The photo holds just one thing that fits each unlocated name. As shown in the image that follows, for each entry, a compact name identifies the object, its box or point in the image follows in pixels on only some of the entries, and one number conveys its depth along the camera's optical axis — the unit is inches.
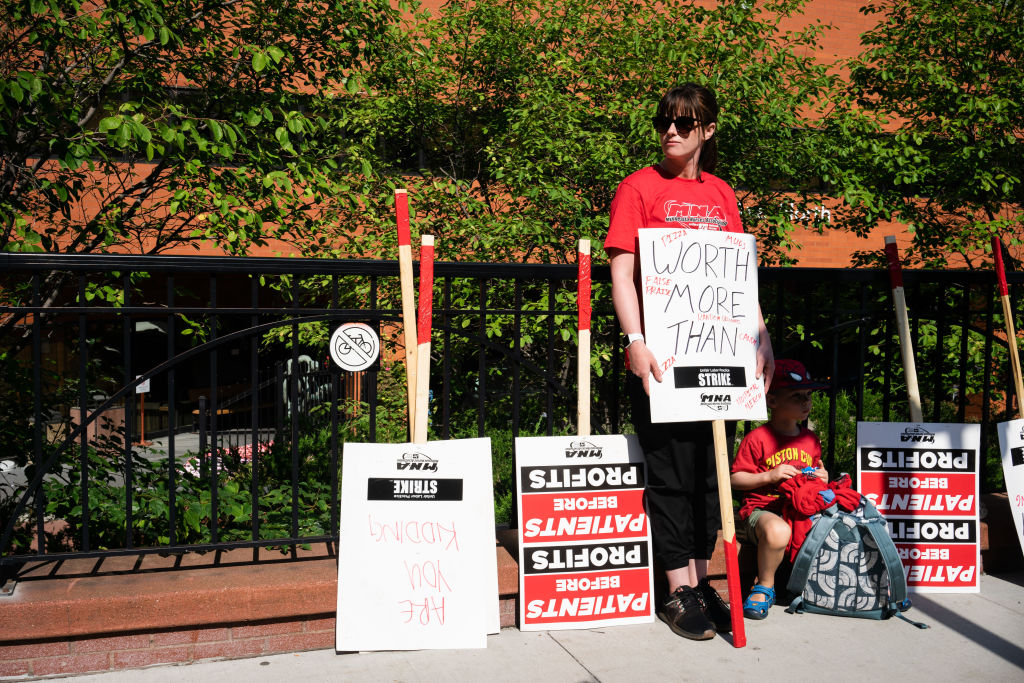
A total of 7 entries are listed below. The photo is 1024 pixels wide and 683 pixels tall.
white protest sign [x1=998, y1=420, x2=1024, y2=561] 153.4
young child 138.9
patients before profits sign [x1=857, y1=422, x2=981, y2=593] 153.9
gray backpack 136.5
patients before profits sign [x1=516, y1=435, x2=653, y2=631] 134.0
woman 128.5
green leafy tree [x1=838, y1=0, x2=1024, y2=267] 276.1
